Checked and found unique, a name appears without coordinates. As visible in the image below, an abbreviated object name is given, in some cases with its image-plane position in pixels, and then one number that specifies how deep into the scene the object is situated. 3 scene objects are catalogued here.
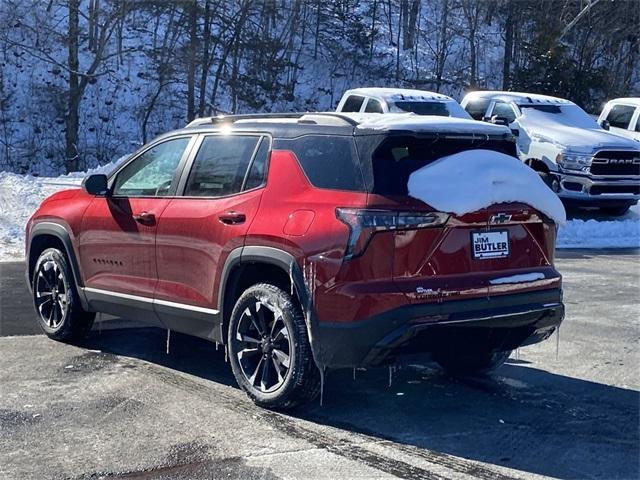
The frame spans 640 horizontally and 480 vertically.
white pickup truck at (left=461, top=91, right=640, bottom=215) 16.14
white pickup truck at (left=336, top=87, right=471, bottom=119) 16.78
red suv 4.97
